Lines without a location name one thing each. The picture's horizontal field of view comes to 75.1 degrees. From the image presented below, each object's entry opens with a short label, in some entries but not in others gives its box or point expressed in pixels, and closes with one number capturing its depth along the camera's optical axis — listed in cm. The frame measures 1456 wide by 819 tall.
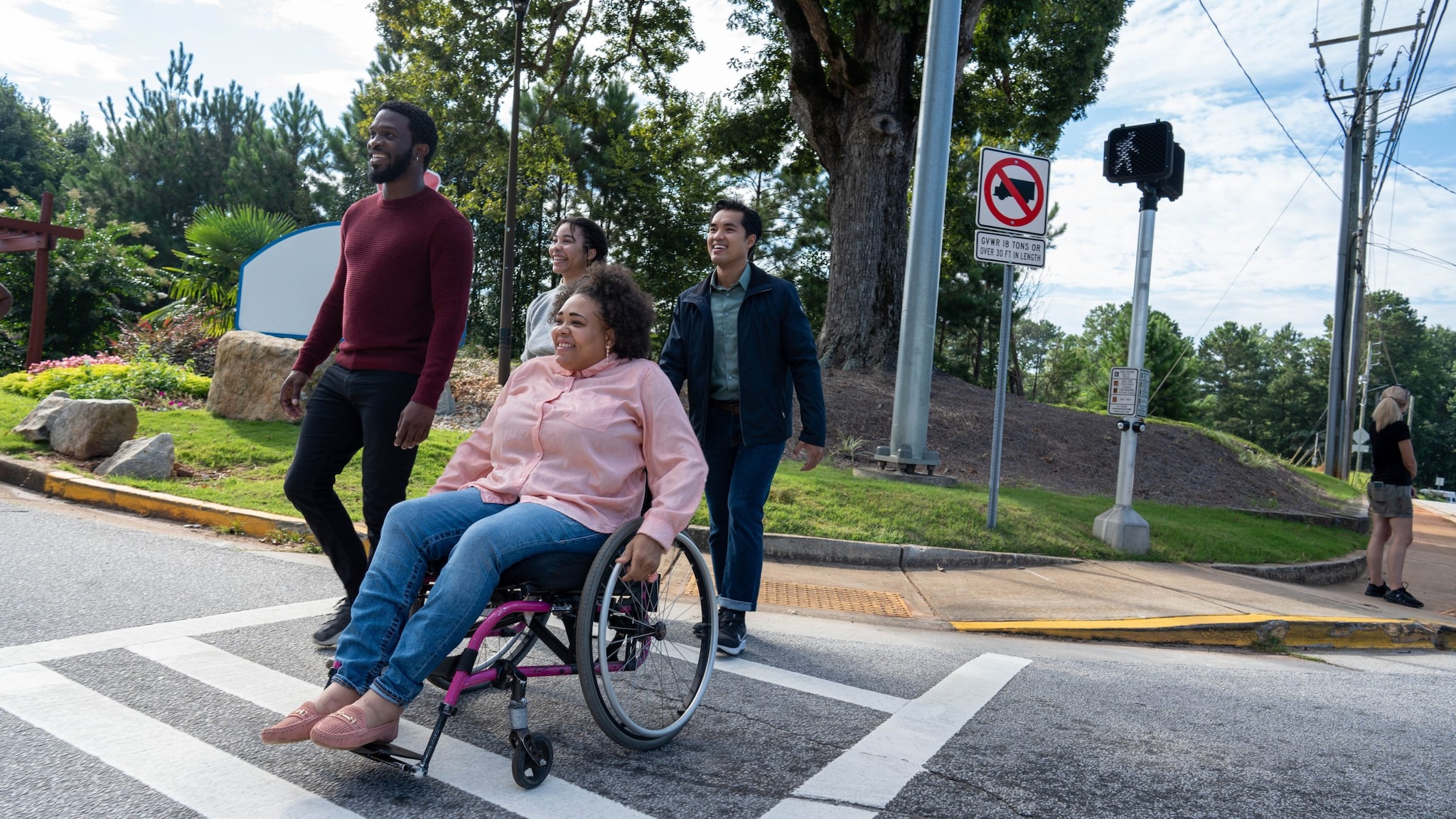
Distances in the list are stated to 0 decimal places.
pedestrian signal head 775
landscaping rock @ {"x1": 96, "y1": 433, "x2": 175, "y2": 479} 781
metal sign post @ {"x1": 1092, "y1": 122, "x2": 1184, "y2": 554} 773
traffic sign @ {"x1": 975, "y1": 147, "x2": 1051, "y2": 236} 727
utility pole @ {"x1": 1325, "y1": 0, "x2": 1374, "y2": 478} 2050
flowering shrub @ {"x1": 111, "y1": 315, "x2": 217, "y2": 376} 1476
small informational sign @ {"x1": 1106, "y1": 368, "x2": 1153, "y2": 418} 782
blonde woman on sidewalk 784
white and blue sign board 943
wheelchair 259
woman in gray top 433
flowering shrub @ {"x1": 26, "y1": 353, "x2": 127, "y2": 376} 1331
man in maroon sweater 367
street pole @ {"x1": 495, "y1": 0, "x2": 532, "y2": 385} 1527
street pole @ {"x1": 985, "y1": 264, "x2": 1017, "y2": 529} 717
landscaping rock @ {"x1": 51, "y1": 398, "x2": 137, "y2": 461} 841
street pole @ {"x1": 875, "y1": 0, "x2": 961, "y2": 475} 891
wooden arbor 1425
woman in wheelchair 247
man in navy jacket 429
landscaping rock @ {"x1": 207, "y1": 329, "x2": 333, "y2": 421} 982
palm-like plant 1648
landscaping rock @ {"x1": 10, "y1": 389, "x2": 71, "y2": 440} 888
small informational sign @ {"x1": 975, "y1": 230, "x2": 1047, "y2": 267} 720
